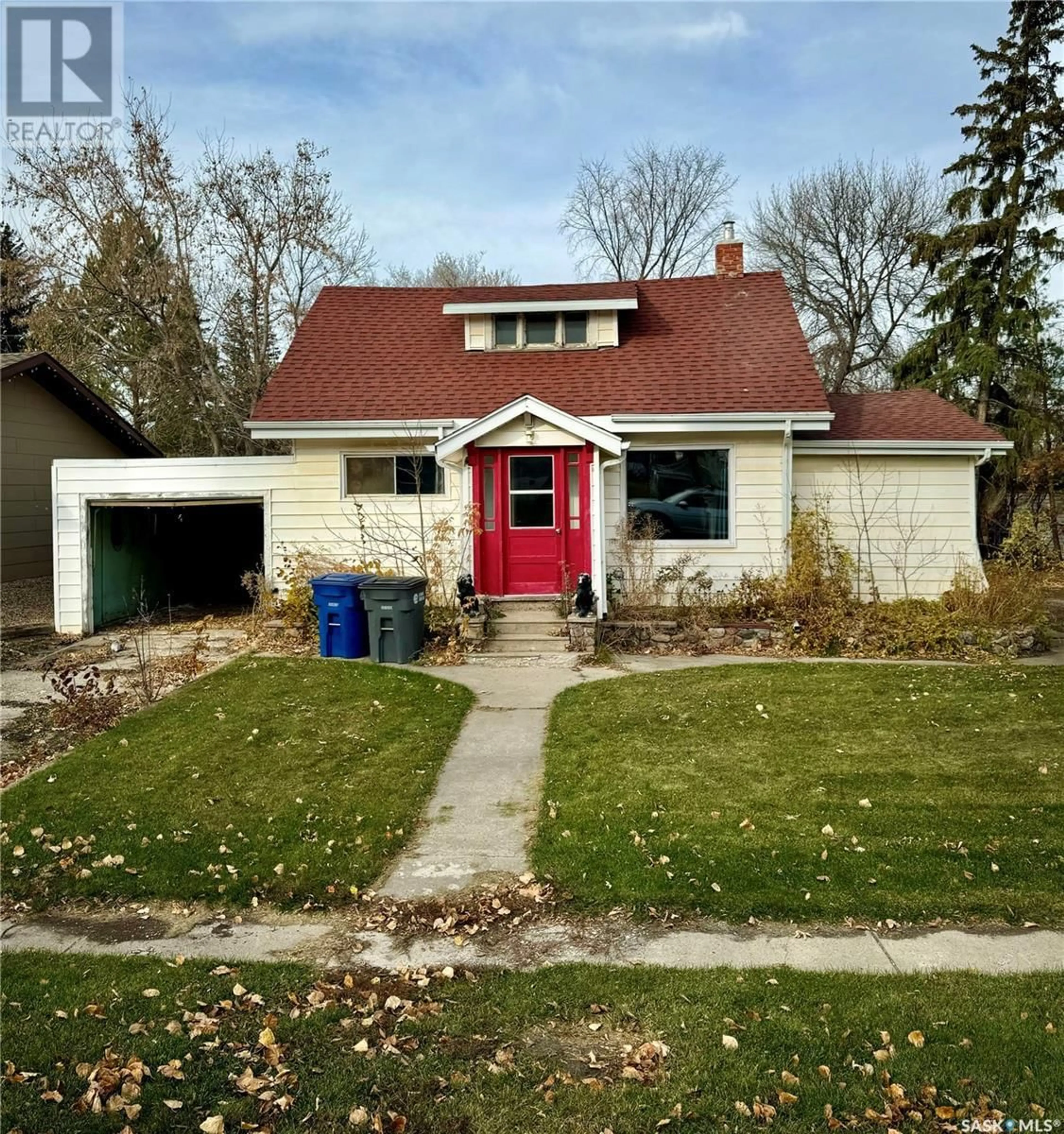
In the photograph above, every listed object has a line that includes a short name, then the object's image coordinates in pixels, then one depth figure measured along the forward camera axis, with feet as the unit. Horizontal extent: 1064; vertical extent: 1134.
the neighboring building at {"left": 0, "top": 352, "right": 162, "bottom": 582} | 48.78
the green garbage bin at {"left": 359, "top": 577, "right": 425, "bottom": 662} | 34.40
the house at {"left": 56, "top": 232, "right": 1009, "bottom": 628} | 40.68
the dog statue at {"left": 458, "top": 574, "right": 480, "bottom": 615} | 36.86
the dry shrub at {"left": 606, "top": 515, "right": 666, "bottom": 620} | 40.60
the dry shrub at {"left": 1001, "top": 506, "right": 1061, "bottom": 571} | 40.24
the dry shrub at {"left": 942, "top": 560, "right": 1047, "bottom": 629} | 36.63
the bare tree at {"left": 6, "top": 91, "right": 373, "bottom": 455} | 64.54
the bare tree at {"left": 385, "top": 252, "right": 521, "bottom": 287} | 115.14
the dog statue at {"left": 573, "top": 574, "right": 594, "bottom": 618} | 36.73
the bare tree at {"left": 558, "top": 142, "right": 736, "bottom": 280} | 108.99
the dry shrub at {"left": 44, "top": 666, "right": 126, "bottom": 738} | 25.49
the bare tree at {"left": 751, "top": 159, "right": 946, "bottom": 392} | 94.12
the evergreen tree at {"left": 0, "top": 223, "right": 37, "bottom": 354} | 65.21
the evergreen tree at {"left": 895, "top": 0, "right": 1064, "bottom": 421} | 59.11
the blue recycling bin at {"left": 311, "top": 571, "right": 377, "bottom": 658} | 35.06
